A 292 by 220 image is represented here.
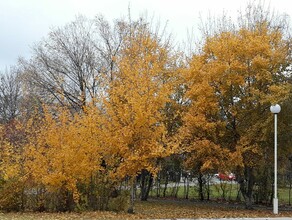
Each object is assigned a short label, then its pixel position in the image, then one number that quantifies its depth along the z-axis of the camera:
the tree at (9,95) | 49.50
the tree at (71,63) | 29.62
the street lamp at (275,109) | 18.88
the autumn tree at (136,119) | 18.05
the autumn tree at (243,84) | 21.61
